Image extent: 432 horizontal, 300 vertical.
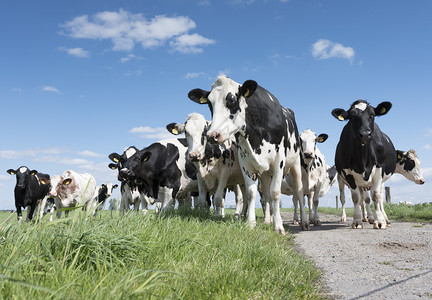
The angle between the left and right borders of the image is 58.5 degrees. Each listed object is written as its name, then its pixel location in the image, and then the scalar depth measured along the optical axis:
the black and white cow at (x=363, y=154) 8.85
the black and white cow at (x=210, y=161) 8.78
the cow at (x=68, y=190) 14.93
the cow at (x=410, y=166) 15.03
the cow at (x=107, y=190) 23.51
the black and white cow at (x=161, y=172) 10.75
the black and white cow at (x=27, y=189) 17.72
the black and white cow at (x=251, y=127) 7.04
